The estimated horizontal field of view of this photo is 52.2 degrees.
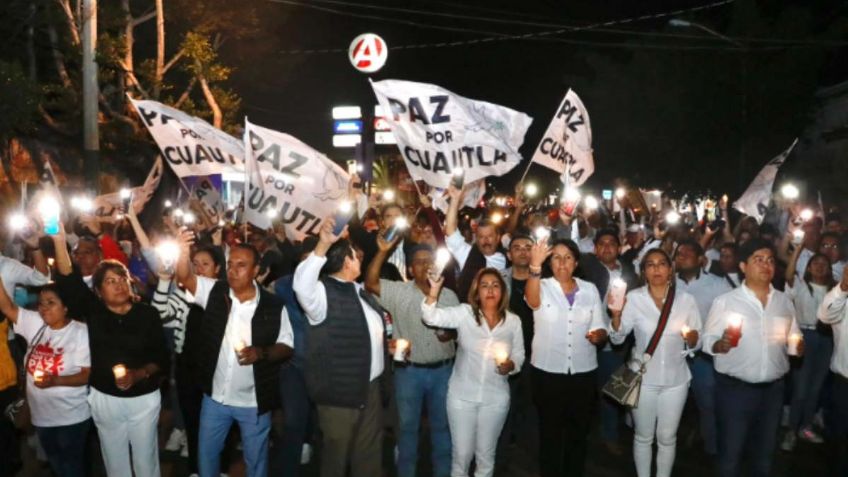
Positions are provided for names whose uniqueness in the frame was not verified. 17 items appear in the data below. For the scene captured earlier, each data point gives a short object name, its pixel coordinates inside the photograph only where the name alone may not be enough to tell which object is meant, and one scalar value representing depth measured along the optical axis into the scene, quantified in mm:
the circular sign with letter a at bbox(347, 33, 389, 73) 24922
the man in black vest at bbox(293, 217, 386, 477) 5500
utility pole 14273
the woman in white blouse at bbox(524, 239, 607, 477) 6250
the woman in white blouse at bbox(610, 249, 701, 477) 6199
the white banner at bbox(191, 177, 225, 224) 12633
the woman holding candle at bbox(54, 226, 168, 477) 5531
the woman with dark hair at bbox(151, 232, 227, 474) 6069
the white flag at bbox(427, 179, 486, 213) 10305
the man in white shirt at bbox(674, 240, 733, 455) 7586
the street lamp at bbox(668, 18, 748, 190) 24156
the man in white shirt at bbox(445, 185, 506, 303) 7059
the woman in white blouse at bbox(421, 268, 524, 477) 5973
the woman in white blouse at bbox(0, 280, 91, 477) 5723
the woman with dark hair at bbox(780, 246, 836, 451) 7941
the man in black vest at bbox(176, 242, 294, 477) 5621
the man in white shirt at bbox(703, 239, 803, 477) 6047
